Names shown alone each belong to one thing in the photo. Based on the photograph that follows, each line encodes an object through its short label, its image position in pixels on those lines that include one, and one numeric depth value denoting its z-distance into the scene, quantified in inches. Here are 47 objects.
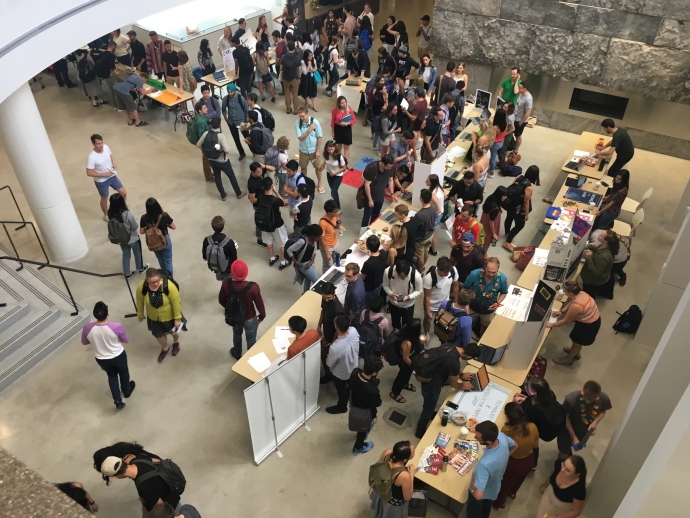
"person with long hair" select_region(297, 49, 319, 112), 491.2
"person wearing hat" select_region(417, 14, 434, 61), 546.9
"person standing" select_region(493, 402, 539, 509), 204.8
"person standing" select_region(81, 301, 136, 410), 240.1
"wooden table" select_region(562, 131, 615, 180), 375.9
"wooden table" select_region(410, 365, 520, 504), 209.9
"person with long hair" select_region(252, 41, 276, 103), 493.0
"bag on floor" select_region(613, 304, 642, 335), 307.1
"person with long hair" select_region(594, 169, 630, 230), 325.7
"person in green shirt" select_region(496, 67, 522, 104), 424.8
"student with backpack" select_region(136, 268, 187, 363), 255.8
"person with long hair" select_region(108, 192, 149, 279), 301.3
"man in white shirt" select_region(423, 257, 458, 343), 263.1
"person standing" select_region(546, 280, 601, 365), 262.2
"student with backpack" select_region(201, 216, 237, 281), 281.4
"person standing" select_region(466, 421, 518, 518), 189.9
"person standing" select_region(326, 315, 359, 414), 229.3
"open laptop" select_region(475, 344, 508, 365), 250.5
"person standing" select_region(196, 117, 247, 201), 364.8
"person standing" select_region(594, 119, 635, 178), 371.9
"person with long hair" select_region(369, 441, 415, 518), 190.5
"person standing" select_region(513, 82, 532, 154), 416.2
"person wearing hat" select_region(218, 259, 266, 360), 251.2
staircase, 285.9
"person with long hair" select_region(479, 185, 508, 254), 323.6
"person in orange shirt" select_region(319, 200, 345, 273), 297.1
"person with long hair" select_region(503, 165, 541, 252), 333.4
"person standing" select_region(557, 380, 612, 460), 214.4
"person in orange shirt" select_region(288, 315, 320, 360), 236.8
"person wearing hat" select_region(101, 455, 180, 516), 187.2
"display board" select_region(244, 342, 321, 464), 226.0
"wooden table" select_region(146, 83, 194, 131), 467.5
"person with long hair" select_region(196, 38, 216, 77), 505.7
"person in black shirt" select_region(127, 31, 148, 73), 522.0
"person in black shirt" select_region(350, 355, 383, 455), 213.9
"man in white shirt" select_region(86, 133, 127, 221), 345.3
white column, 295.9
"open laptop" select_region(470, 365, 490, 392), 240.7
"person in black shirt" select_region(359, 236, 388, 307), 270.8
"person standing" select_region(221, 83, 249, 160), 406.0
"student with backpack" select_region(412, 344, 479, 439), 227.3
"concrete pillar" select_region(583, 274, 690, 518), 181.0
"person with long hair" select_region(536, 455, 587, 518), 190.5
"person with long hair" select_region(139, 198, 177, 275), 297.0
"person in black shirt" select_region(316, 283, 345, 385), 244.8
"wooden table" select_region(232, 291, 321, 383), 252.2
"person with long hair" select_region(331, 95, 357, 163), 404.2
